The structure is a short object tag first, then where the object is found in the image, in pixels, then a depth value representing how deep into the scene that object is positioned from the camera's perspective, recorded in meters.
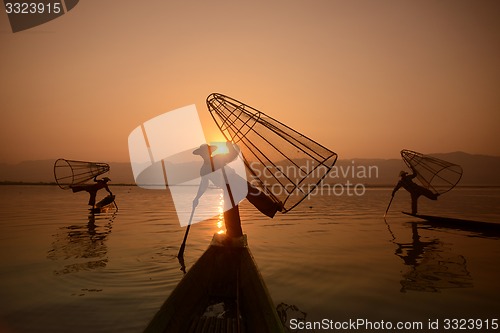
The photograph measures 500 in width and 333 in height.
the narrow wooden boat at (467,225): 13.15
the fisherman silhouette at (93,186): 19.92
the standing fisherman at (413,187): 17.28
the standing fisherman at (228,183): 5.70
